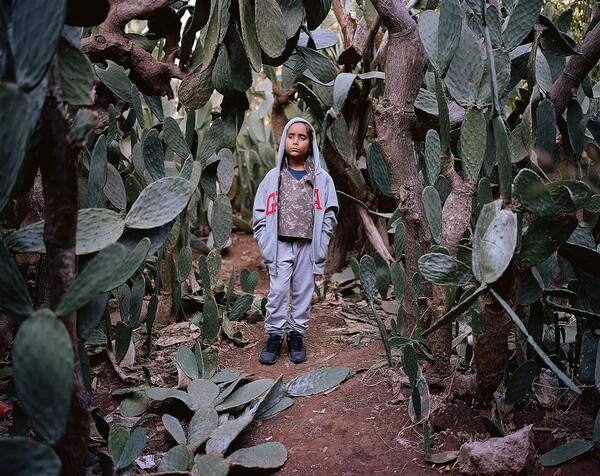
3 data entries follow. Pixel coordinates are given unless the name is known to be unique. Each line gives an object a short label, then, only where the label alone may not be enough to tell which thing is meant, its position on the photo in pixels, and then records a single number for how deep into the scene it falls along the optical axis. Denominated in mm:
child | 2809
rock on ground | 1600
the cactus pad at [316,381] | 2287
